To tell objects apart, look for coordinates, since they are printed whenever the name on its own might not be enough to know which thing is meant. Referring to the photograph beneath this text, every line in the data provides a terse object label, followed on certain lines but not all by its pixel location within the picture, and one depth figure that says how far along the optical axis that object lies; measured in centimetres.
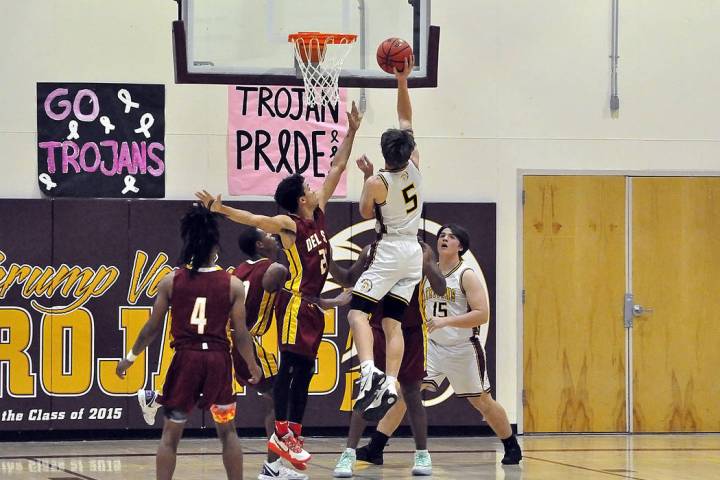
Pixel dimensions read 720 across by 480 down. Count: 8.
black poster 2084
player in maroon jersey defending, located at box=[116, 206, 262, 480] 1271
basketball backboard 1892
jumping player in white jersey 1493
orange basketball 1598
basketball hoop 1893
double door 2226
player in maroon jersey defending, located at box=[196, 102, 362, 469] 1488
